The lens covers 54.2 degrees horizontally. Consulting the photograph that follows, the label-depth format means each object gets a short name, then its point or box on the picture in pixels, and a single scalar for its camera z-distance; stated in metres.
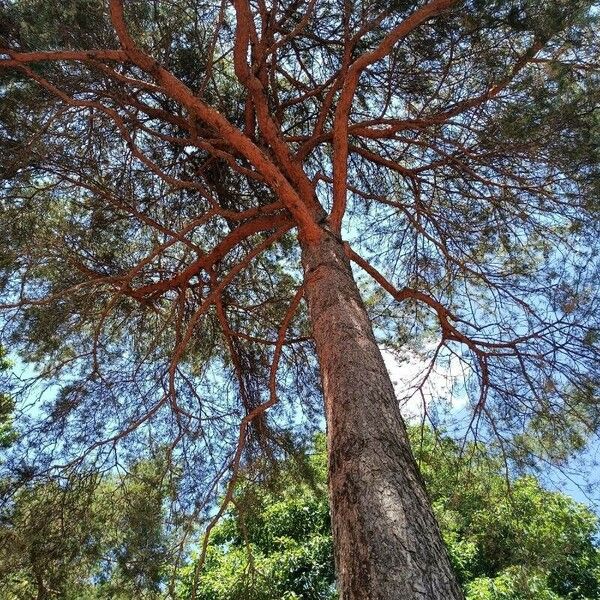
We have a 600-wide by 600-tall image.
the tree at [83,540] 4.10
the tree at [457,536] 4.98
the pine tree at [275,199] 3.79
